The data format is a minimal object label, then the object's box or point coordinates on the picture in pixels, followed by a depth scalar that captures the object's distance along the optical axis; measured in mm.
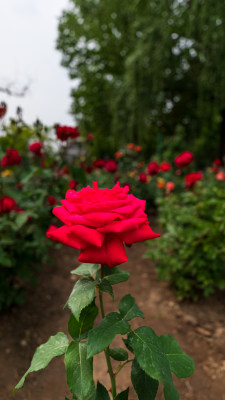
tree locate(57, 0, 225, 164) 6691
